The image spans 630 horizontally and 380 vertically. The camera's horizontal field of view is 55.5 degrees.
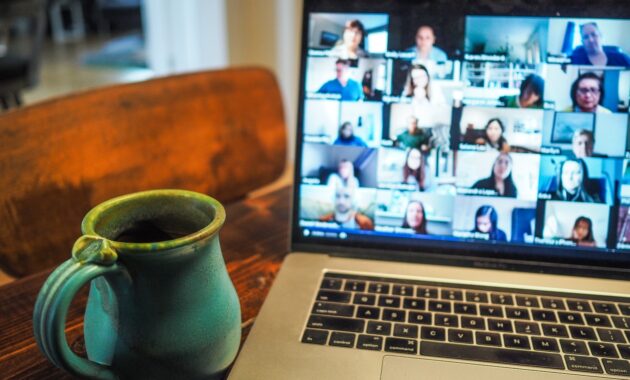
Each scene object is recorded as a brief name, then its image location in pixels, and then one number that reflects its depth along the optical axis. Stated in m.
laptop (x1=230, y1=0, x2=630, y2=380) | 0.55
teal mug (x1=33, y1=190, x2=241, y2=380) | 0.36
